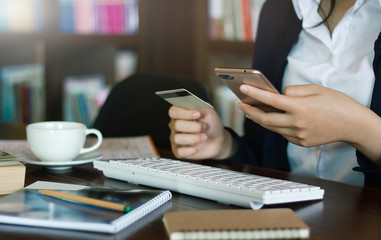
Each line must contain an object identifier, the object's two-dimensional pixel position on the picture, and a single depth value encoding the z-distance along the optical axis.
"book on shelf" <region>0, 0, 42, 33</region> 2.47
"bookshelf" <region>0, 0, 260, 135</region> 2.20
